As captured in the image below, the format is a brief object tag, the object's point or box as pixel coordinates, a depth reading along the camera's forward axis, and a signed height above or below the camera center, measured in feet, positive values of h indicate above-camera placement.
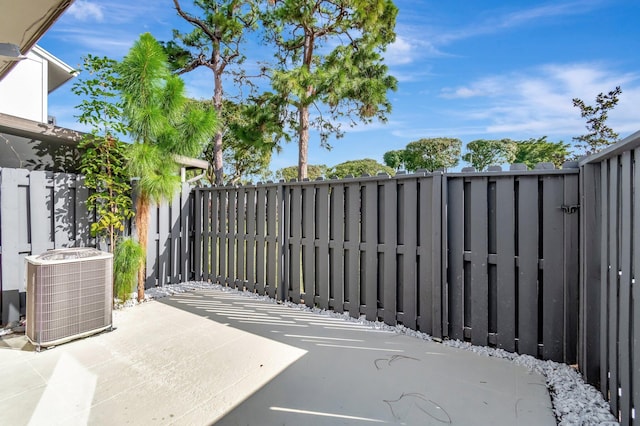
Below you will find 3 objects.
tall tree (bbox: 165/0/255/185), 27.12 +16.20
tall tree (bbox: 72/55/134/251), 13.38 +3.25
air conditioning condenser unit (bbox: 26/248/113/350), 9.33 -2.57
